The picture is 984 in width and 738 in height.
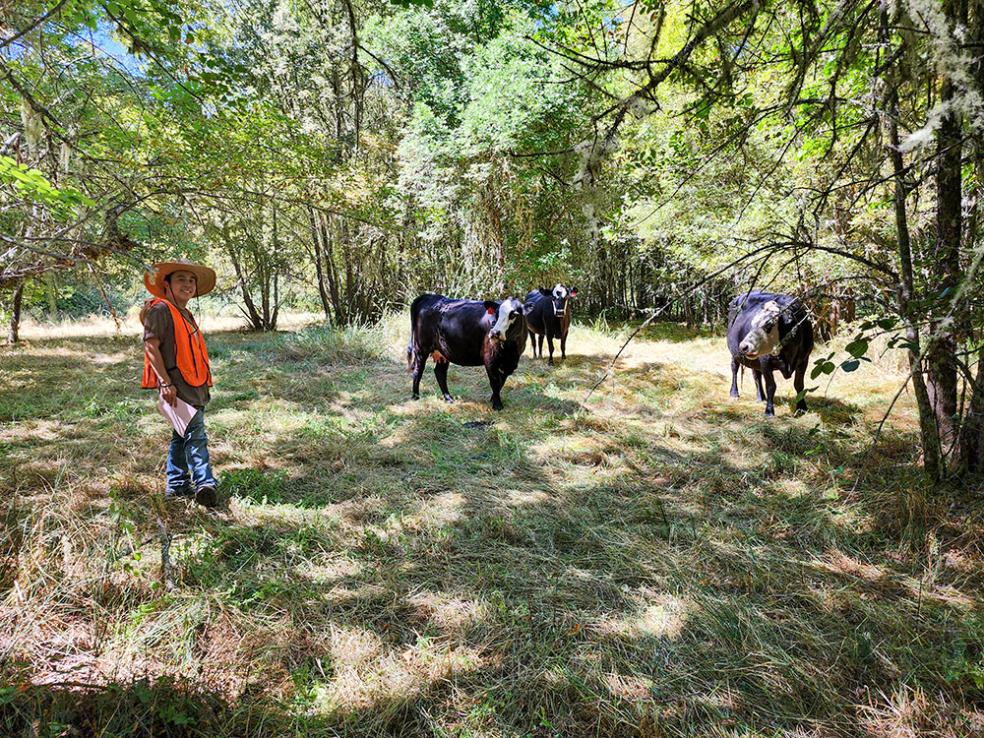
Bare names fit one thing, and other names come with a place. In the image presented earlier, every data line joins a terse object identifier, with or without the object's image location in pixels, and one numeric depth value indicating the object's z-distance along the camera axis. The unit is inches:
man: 112.8
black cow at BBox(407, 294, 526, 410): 201.5
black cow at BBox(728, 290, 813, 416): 185.6
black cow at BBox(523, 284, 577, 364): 326.3
